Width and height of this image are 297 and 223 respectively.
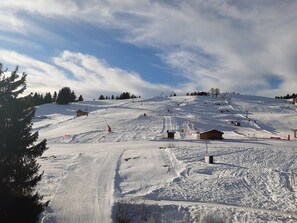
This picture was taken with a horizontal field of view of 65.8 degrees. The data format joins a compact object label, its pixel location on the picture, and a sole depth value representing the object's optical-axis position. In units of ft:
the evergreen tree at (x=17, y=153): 41.27
